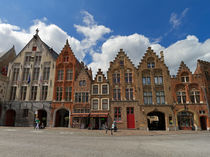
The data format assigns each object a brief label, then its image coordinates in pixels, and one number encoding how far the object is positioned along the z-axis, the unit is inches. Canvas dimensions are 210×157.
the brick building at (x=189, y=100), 925.2
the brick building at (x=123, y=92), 968.3
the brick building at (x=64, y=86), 1069.8
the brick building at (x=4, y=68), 1116.5
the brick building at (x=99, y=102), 977.8
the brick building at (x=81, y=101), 1005.0
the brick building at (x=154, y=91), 950.4
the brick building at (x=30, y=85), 1085.8
